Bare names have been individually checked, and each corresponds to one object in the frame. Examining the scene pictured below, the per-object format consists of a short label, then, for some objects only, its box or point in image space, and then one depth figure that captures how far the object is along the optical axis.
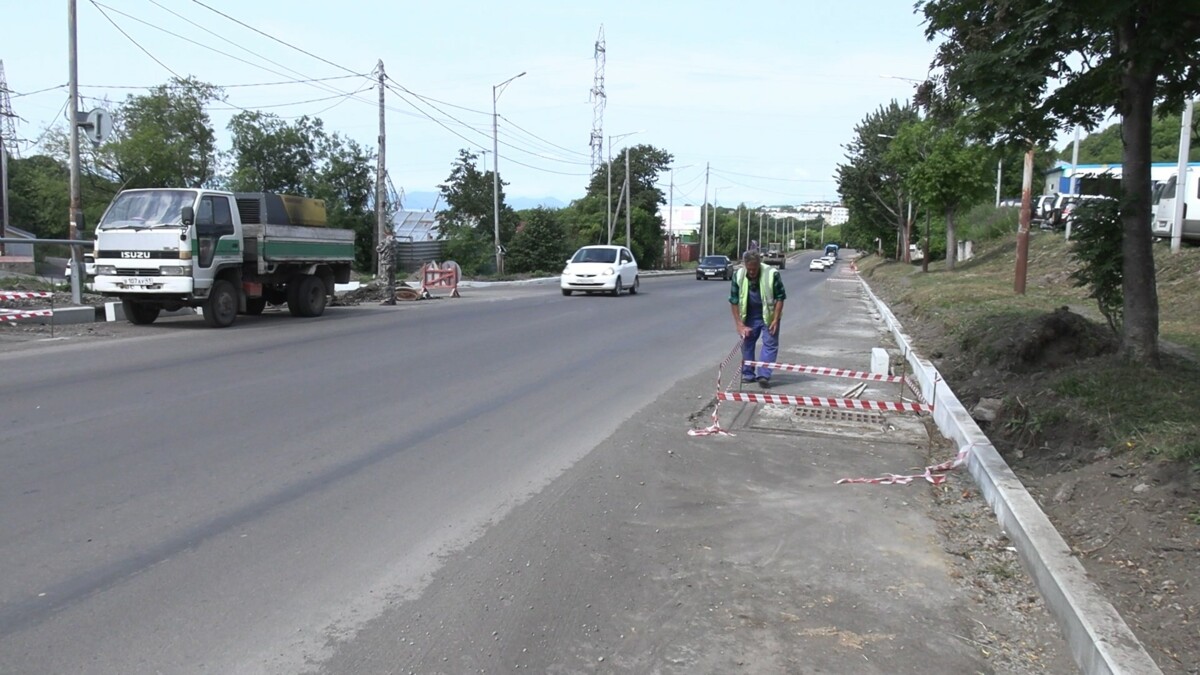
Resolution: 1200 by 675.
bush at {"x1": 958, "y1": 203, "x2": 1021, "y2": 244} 43.72
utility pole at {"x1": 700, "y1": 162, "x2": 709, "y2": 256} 85.19
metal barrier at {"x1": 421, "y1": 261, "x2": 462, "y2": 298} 30.44
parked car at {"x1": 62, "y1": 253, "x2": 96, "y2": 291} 16.16
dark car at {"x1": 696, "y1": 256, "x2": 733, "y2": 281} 48.03
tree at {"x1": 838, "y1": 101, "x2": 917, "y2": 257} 49.03
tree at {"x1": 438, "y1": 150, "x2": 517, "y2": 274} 58.97
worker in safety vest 10.52
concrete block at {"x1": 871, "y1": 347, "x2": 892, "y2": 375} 11.09
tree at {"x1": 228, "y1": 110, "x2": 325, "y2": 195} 47.06
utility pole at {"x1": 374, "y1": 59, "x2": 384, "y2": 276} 28.28
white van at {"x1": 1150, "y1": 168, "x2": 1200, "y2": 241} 23.73
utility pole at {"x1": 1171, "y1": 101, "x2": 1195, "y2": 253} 20.88
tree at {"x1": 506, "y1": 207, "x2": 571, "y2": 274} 55.44
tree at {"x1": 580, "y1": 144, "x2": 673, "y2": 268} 75.51
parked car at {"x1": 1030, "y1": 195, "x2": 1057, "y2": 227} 34.76
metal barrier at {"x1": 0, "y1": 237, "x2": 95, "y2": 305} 17.59
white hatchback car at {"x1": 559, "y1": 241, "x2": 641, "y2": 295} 28.61
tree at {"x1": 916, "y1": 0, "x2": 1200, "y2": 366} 7.53
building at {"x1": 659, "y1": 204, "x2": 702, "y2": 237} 127.31
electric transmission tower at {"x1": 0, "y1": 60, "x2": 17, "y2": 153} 51.99
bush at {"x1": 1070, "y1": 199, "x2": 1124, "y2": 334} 8.66
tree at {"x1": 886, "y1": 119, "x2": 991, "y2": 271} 34.88
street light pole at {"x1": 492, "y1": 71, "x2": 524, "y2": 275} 41.66
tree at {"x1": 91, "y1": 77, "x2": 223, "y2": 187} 44.56
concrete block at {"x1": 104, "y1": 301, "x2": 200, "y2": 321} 17.25
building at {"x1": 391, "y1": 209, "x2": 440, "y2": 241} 64.62
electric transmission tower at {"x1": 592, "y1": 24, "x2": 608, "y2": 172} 73.50
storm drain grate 9.21
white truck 15.59
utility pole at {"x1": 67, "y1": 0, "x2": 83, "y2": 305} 18.78
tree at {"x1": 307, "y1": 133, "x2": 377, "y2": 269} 47.56
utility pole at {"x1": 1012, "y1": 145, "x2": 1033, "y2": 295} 20.70
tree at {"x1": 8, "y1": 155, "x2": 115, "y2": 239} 45.66
